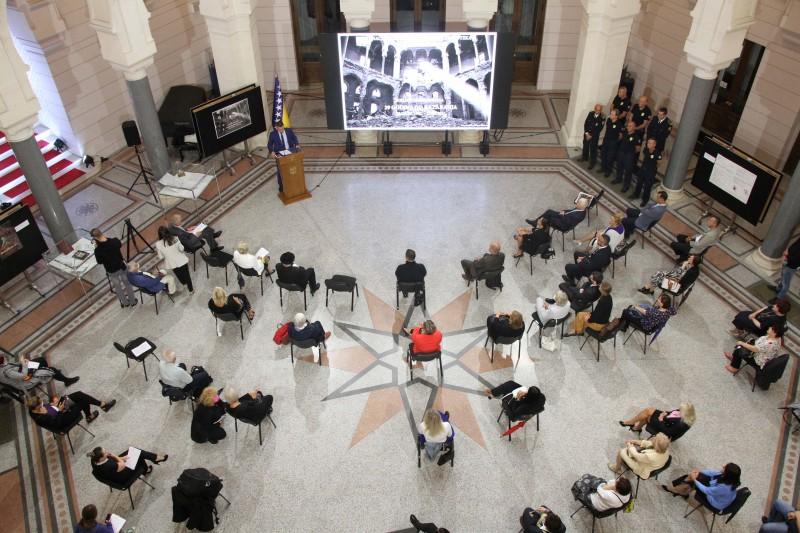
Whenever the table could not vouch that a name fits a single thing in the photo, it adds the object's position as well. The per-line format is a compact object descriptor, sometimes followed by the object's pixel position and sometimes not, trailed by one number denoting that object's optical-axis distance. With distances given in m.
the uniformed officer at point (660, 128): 11.51
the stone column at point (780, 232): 9.82
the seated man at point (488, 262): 9.77
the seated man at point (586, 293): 9.27
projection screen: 12.22
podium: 11.98
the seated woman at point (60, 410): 7.76
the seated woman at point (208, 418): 7.89
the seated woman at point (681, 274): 9.51
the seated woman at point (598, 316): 8.83
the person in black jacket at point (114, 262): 9.55
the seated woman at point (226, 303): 9.03
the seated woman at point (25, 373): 8.38
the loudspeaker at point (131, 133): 12.46
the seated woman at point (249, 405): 7.88
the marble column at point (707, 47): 9.98
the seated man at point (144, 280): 9.75
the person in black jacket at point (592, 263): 9.89
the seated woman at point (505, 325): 8.62
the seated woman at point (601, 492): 6.79
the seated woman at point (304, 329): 8.70
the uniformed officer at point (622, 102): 12.50
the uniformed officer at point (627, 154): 11.89
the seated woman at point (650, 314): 8.81
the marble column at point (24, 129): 9.27
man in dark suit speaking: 12.14
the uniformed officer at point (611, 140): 12.17
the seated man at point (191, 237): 10.45
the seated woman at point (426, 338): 8.34
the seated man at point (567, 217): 10.82
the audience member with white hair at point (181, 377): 8.19
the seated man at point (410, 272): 9.55
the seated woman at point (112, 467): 7.23
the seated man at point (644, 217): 10.52
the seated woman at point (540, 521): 6.50
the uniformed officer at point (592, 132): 12.47
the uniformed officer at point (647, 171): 11.47
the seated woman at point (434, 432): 7.47
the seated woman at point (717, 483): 6.94
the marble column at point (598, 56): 12.15
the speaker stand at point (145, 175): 12.60
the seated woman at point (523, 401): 7.88
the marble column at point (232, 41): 12.06
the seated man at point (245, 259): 9.89
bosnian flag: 12.55
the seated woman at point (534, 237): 10.43
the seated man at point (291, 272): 9.67
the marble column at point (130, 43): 10.61
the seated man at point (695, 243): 10.09
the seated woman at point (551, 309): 8.93
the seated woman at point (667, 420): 7.50
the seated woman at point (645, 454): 7.21
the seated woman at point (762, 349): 8.45
